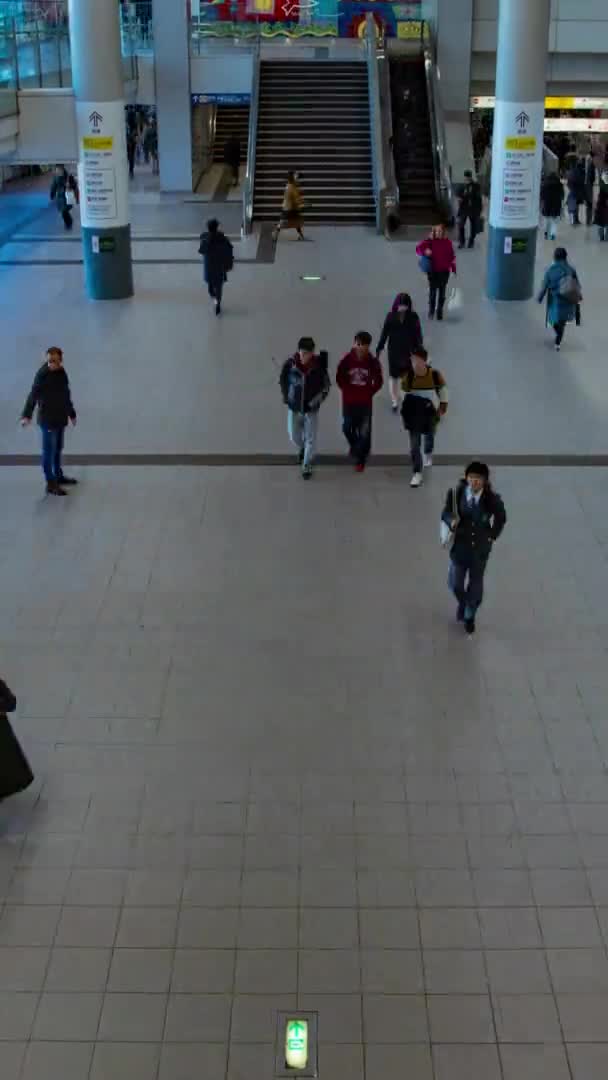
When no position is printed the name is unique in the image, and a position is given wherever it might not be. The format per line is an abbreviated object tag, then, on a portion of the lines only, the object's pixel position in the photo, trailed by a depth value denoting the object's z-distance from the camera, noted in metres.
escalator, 27.42
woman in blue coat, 16.08
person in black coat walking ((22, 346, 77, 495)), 11.27
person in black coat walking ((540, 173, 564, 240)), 24.72
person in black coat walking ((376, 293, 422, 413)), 13.24
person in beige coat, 25.09
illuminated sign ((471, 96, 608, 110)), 33.25
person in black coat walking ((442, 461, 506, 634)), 8.47
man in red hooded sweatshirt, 11.69
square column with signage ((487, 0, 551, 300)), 18.12
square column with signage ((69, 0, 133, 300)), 18.19
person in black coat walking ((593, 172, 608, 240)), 25.14
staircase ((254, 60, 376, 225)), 27.44
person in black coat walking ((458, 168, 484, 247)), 24.11
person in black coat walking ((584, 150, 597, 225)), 27.12
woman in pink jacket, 17.50
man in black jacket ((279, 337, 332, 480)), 11.45
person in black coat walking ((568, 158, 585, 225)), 26.42
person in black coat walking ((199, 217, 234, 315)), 18.38
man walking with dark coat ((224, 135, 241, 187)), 35.62
